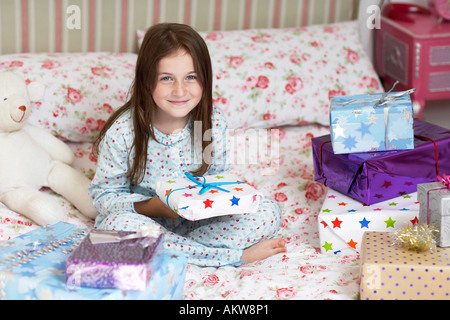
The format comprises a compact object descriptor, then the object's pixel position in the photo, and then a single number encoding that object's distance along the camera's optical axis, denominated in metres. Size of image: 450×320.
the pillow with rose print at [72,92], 2.14
